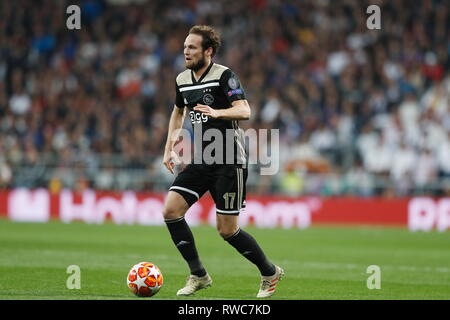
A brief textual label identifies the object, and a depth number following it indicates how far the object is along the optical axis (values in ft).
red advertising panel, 152.87
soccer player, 61.82
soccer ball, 60.54
